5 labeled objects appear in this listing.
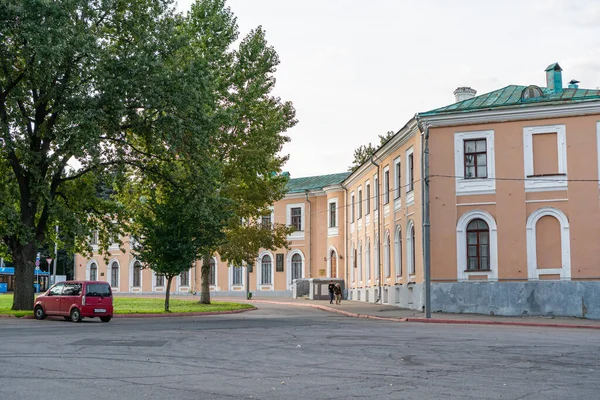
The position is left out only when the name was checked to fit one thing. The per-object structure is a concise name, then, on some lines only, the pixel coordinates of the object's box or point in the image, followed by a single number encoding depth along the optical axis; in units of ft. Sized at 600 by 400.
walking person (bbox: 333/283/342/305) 151.52
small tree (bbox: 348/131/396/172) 231.09
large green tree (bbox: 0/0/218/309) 88.22
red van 90.99
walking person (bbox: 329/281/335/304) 154.19
